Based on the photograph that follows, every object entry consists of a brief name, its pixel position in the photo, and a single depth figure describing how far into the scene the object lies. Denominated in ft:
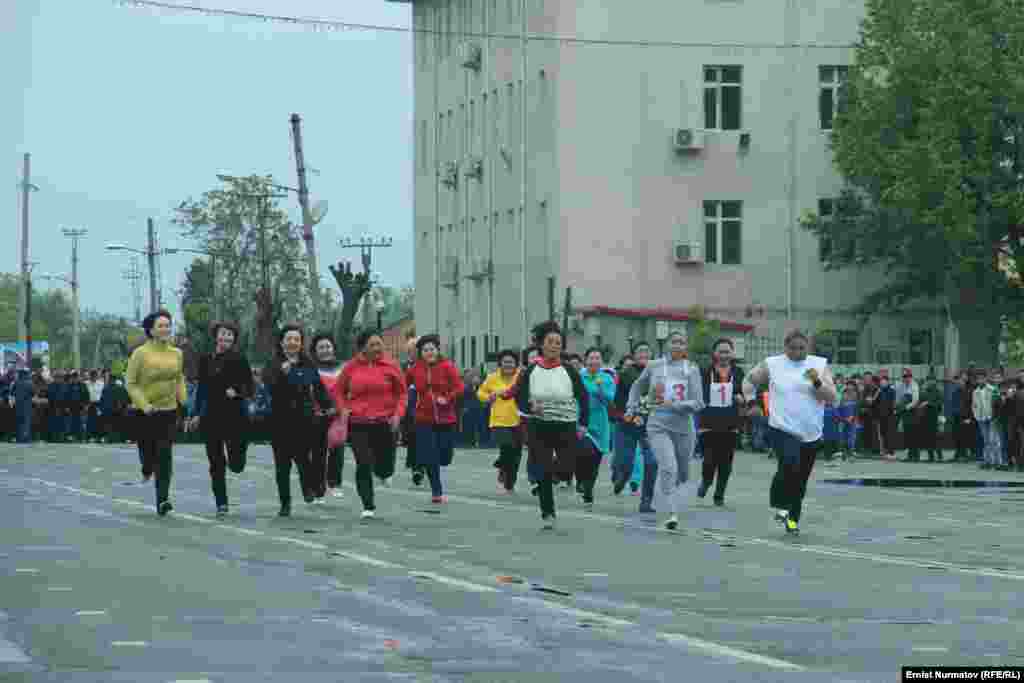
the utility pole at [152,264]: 399.03
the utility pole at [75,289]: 400.26
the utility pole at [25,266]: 338.75
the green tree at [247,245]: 361.51
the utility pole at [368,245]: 373.48
